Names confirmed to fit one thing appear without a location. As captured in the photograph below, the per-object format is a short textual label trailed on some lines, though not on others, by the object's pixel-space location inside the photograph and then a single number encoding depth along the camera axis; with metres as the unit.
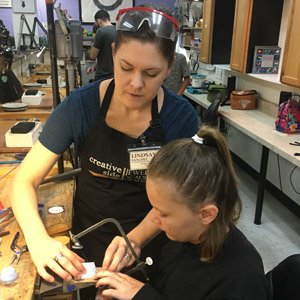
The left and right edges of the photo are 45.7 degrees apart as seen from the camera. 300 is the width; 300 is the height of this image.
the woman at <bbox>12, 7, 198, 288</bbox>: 0.99
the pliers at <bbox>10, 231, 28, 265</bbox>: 0.96
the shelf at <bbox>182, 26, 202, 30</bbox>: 4.97
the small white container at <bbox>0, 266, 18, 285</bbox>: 0.85
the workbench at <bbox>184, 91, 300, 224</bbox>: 2.39
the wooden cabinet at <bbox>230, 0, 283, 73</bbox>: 3.33
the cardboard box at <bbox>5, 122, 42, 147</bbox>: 1.79
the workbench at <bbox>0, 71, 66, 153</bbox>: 1.78
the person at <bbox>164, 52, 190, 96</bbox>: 3.91
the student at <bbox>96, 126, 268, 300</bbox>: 0.90
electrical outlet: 4.63
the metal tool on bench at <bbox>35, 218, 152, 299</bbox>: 0.87
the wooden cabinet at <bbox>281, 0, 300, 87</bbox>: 2.56
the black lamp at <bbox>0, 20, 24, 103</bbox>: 2.18
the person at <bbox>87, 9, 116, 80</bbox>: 4.71
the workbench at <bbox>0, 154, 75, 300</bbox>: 0.84
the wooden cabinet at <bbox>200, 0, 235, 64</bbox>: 4.13
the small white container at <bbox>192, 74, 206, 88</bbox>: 4.84
